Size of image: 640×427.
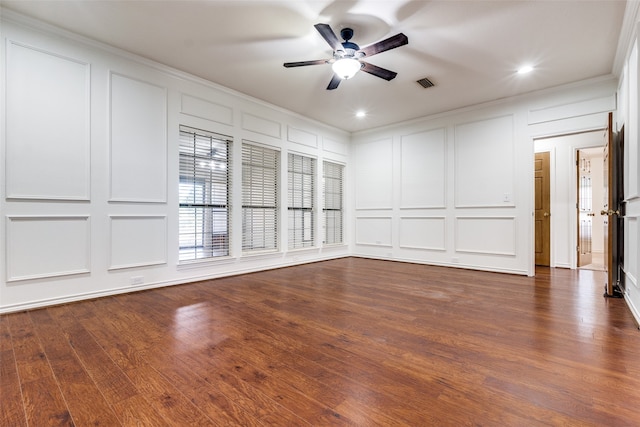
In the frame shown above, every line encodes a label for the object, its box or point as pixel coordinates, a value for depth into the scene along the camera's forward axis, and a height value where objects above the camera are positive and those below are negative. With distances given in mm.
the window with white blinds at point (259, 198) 4930 +295
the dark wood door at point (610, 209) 3385 +78
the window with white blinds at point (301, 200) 5707 +302
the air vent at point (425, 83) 4238 +1900
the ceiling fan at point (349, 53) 2844 +1649
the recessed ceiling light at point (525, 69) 3889 +1913
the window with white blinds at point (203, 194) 4176 +298
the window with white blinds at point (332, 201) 6574 +310
